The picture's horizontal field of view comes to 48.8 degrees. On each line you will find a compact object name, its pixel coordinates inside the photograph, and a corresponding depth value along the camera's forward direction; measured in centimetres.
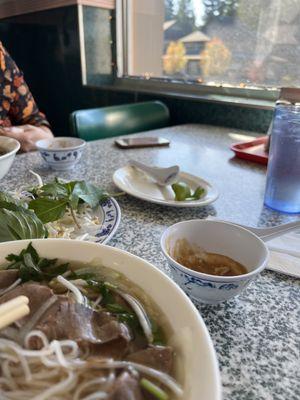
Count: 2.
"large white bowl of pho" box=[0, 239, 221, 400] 33
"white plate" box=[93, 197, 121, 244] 70
